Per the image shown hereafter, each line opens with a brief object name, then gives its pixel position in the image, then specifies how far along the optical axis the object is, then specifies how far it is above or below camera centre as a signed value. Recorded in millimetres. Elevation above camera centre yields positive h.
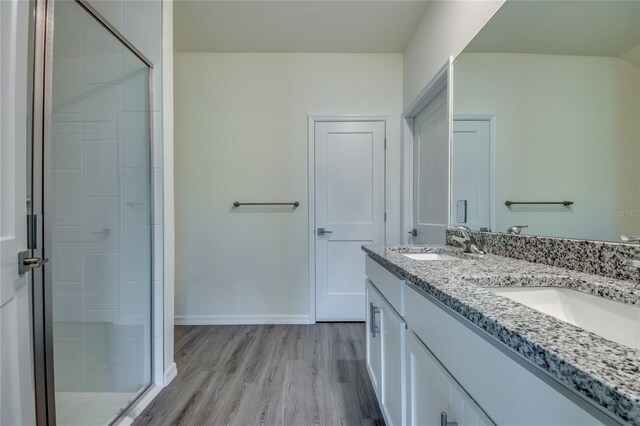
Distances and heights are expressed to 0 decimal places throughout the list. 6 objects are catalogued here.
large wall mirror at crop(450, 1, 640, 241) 792 +336
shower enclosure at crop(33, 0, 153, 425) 1063 -45
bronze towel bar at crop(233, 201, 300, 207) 2564 +63
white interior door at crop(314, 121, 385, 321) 2621 +11
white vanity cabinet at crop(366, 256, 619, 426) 402 -340
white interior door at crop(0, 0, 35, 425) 808 -15
